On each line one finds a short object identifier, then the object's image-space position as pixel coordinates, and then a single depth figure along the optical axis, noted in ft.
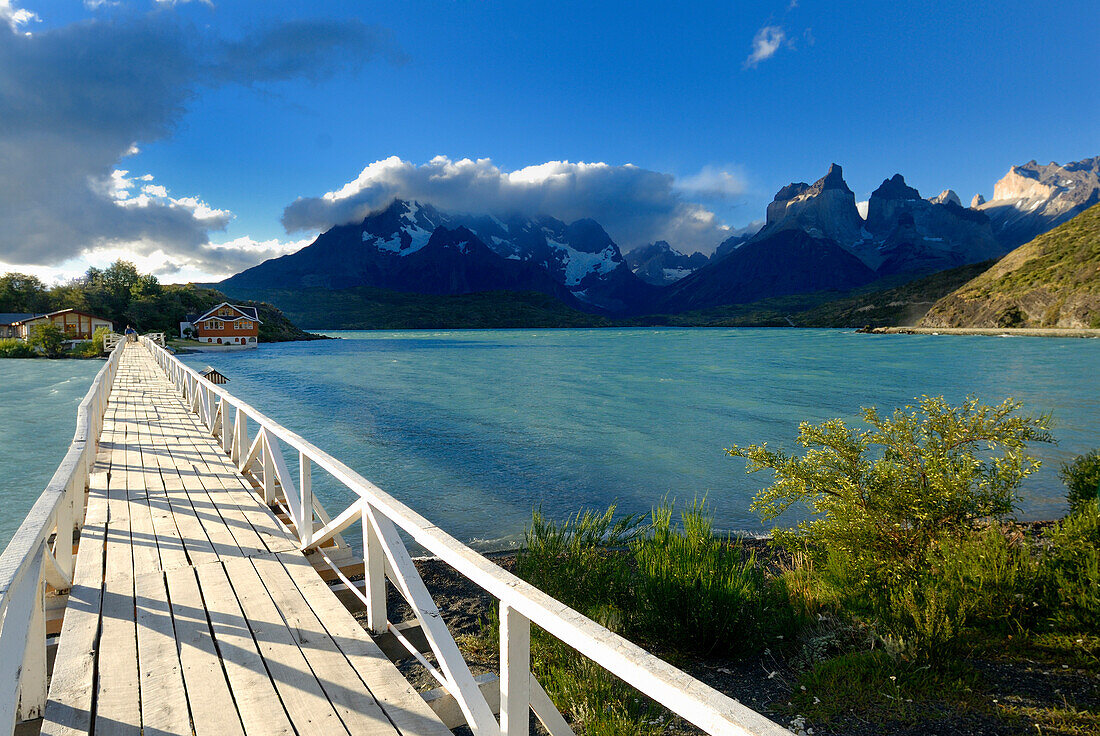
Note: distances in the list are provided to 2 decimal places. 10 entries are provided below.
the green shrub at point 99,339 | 214.28
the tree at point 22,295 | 302.86
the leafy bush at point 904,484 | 20.85
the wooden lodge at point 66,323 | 250.94
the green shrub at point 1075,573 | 16.79
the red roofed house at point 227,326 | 310.65
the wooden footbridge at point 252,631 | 7.81
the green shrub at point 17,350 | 208.33
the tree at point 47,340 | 208.74
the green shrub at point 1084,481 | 27.78
